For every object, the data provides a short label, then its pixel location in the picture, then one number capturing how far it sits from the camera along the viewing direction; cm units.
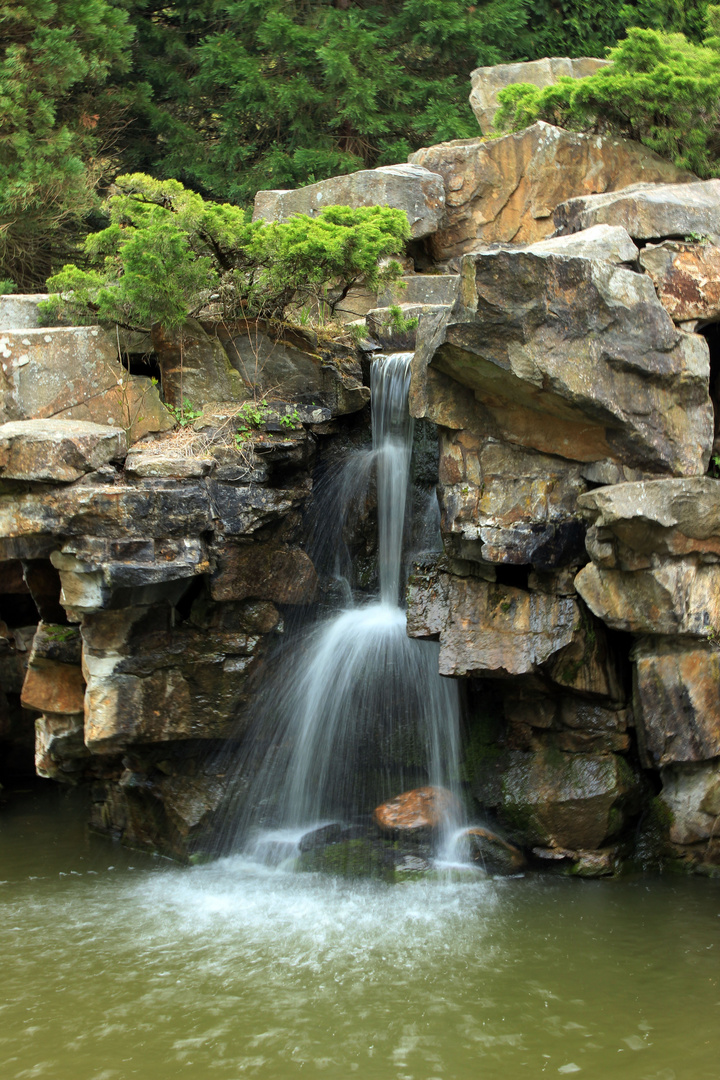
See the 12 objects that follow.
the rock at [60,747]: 794
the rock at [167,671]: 734
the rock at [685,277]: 710
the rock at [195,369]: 830
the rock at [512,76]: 1266
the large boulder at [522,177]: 1031
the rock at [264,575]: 750
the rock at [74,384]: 781
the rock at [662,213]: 763
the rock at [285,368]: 848
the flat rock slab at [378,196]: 1052
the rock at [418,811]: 729
